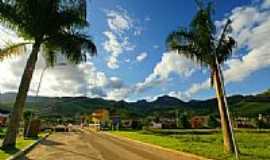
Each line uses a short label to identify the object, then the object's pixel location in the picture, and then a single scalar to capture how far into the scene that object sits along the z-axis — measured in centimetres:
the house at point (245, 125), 9413
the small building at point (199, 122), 10144
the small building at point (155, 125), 9818
